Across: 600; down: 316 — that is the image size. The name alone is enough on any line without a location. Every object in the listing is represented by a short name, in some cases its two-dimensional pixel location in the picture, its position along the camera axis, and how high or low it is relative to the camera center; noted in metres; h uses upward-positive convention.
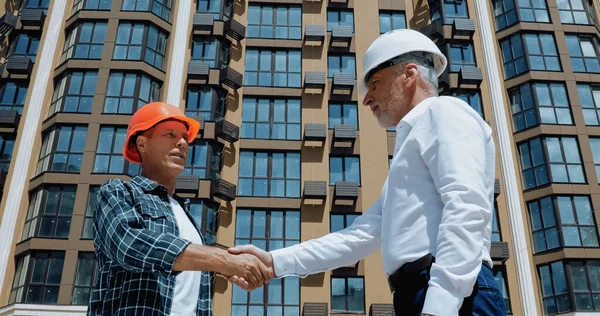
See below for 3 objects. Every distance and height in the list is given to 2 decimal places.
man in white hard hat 2.97 +0.82
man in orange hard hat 3.69 +0.69
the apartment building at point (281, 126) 26.67 +10.90
